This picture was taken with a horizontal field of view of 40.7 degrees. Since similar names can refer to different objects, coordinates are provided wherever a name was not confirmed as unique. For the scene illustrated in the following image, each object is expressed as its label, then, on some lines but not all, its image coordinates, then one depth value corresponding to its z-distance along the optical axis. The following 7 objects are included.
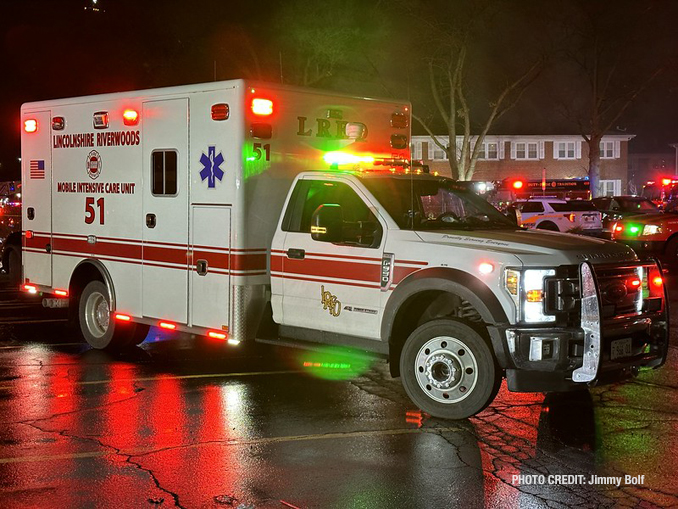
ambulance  6.96
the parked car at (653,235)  19.98
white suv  31.44
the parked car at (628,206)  34.00
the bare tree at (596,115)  50.75
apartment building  60.78
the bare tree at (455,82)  38.62
